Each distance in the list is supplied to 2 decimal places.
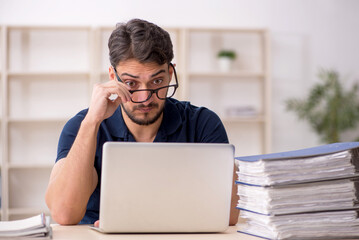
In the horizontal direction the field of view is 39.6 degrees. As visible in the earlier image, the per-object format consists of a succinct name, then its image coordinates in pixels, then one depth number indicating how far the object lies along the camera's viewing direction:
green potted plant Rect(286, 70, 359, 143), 4.72
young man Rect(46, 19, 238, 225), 1.62
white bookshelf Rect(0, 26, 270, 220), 4.65
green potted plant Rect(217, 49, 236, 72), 4.74
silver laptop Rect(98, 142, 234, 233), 1.22
